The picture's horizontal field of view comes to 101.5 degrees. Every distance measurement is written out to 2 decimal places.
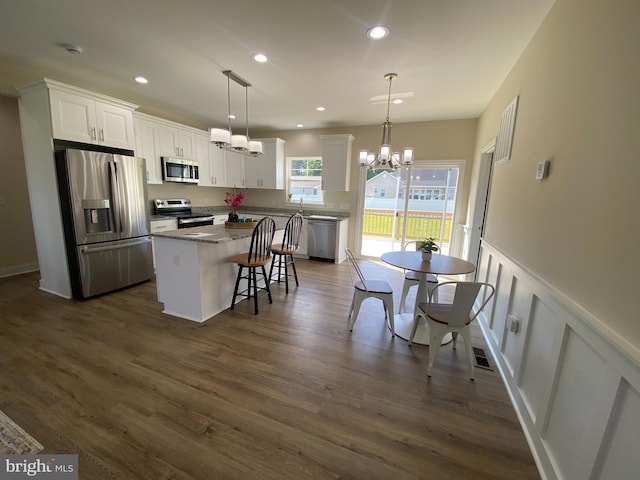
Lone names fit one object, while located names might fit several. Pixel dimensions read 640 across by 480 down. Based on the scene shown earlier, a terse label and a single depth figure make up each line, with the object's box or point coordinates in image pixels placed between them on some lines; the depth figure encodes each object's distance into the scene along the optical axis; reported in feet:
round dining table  8.02
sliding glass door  16.52
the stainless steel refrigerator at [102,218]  10.18
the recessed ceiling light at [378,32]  7.02
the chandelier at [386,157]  10.05
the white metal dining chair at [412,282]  9.57
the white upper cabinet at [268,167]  18.98
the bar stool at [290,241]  11.71
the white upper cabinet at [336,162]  17.28
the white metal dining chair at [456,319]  6.65
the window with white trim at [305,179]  19.47
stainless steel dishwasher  17.48
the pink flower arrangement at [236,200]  10.74
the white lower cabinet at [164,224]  13.52
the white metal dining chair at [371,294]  8.64
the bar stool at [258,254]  9.68
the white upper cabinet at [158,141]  13.62
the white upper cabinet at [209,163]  17.07
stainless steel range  15.06
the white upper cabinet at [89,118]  9.80
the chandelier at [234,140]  9.50
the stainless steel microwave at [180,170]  14.83
